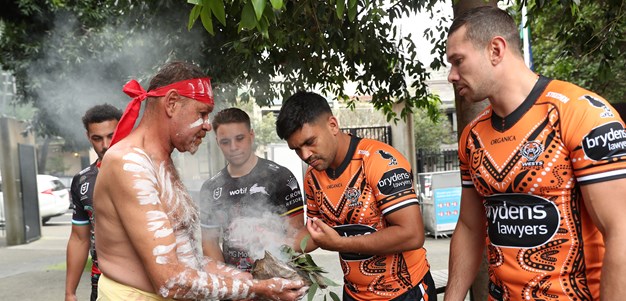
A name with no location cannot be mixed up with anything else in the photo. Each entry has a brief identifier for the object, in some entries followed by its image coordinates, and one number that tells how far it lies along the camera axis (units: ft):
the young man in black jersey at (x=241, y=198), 11.37
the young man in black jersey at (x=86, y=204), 12.22
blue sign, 36.35
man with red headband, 6.81
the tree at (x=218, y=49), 14.03
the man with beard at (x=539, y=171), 6.01
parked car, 56.95
